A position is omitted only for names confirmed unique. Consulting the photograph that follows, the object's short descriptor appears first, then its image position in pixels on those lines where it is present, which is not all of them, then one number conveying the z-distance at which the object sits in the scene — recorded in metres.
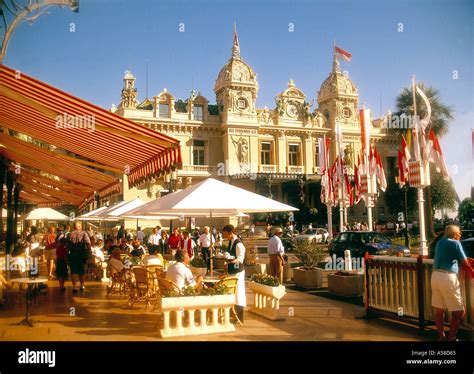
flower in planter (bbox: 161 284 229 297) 6.32
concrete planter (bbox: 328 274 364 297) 9.59
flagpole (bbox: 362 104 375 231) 18.18
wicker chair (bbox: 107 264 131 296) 9.63
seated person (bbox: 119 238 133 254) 14.58
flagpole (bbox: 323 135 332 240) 22.18
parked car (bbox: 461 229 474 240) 11.16
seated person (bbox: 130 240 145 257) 11.16
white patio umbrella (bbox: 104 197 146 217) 11.47
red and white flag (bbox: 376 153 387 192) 18.88
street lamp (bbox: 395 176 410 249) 20.84
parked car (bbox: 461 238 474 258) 7.81
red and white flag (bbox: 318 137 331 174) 23.30
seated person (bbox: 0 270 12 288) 8.69
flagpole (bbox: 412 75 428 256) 15.51
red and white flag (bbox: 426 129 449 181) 14.48
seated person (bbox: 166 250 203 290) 6.64
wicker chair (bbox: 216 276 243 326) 6.70
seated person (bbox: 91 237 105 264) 12.76
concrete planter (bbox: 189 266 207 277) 9.66
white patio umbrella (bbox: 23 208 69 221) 16.75
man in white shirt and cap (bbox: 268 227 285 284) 11.38
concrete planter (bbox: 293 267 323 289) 10.98
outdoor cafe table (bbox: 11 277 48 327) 6.79
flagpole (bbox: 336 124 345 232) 21.34
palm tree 26.12
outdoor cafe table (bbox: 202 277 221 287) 7.48
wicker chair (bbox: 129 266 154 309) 8.29
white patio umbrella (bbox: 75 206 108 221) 13.91
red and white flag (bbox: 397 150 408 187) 18.45
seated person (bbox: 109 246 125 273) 9.68
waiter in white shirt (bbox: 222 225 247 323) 7.03
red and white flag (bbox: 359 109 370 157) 17.86
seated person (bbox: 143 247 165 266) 8.96
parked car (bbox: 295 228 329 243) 27.84
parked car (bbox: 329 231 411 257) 14.93
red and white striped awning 5.60
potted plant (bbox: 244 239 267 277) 12.86
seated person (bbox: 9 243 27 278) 9.66
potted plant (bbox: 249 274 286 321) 7.27
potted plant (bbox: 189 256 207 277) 9.72
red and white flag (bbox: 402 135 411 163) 18.53
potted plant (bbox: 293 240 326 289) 10.99
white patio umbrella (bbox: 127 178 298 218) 6.73
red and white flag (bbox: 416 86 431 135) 15.20
